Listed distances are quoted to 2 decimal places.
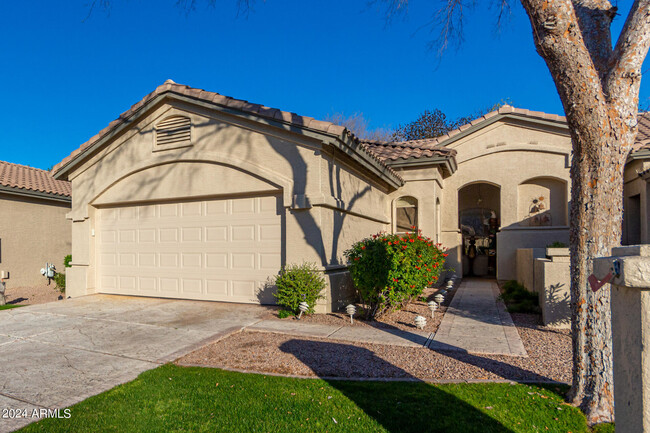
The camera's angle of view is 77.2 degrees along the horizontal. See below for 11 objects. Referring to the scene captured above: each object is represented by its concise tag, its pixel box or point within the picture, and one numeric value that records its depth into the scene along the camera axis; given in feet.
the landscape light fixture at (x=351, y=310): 22.82
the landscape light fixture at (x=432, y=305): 23.95
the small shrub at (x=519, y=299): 25.85
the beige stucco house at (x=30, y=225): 43.96
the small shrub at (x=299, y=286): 24.79
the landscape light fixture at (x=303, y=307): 23.90
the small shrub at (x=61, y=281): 41.63
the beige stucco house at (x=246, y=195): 26.81
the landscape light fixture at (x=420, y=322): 21.33
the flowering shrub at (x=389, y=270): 23.00
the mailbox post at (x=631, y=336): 5.63
